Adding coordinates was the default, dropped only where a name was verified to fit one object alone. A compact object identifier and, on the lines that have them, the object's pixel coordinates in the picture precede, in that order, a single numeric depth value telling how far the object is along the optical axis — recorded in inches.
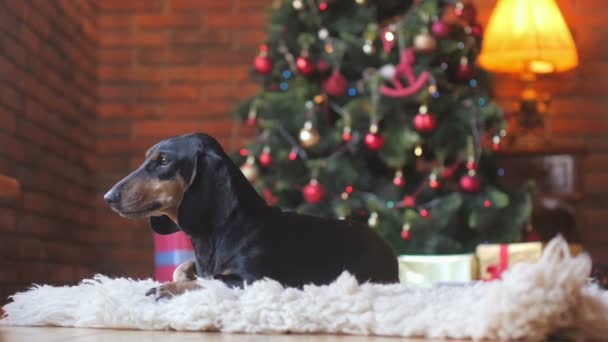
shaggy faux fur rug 42.8
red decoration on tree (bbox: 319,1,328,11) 129.8
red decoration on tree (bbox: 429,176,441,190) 121.0
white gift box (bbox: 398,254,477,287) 111.8
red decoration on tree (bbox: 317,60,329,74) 127.0
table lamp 141.5
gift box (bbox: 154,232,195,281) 90.5
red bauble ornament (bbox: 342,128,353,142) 122.4
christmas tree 120.7
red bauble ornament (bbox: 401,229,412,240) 118.8
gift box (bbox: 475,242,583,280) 111.4
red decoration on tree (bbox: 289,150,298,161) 125.5
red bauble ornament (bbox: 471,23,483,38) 130.8
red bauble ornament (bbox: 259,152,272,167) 125.4
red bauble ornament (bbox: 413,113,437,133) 118.5
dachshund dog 57.2
